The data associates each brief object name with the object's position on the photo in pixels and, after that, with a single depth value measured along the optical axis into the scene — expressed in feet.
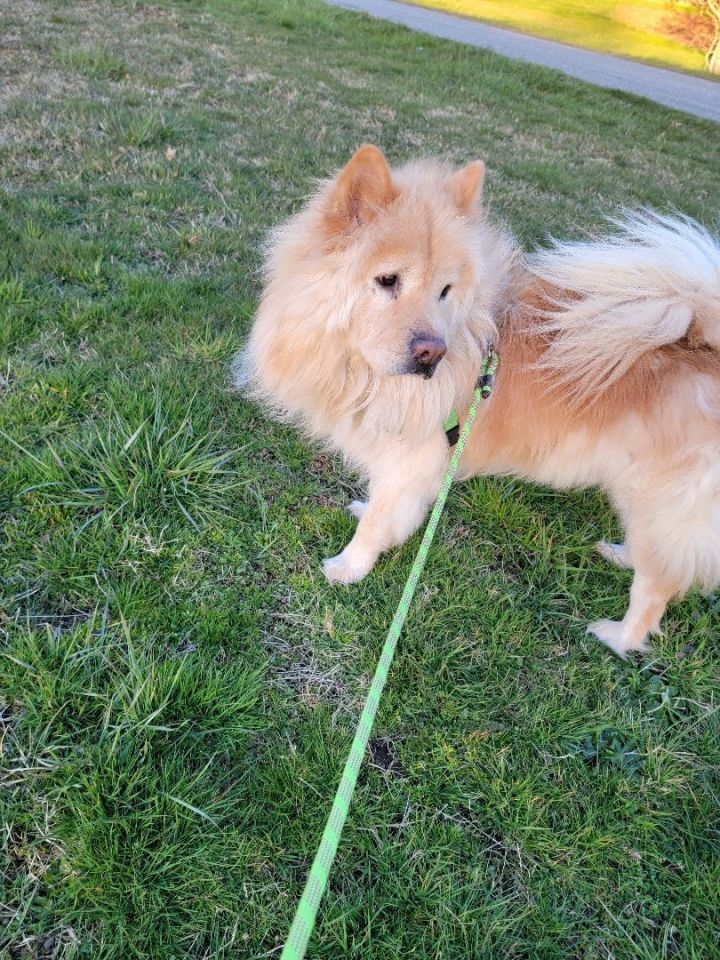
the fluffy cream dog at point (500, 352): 2.83
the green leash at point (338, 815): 1.62
